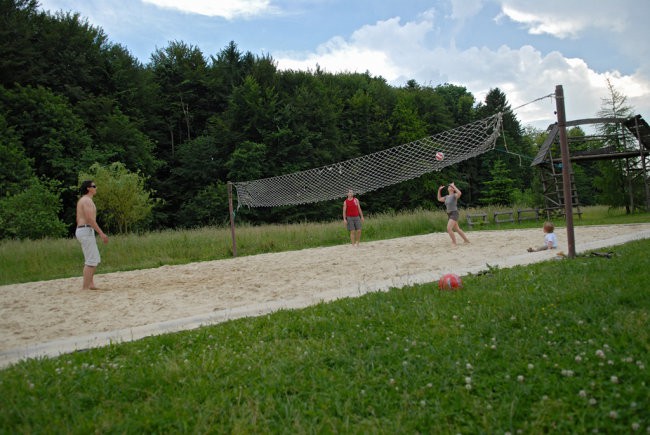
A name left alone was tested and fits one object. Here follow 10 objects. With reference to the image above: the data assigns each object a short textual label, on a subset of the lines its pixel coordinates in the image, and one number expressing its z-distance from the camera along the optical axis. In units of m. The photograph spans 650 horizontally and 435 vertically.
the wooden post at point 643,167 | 18.08
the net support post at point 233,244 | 11.88
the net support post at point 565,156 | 6.60
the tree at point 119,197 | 20.84
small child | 8.12
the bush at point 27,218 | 17.04
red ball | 4.94
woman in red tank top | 12.51
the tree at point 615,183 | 18.92
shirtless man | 7.13
